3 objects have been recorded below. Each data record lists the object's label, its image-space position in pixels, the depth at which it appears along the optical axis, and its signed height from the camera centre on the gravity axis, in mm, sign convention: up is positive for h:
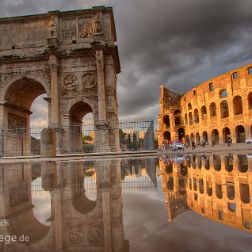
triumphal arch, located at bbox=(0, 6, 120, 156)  16938 +5846
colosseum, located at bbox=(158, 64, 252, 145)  30688 +4844
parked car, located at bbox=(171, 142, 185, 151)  24533 -268
